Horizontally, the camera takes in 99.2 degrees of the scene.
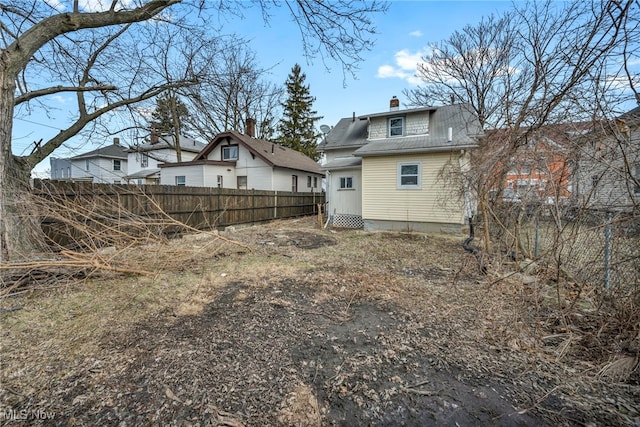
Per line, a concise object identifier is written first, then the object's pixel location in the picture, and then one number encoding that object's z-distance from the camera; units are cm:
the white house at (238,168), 1680
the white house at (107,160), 2897
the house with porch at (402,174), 980
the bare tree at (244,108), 1645
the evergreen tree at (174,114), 1546
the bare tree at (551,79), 260
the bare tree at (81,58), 466
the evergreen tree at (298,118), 2936
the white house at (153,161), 2384
